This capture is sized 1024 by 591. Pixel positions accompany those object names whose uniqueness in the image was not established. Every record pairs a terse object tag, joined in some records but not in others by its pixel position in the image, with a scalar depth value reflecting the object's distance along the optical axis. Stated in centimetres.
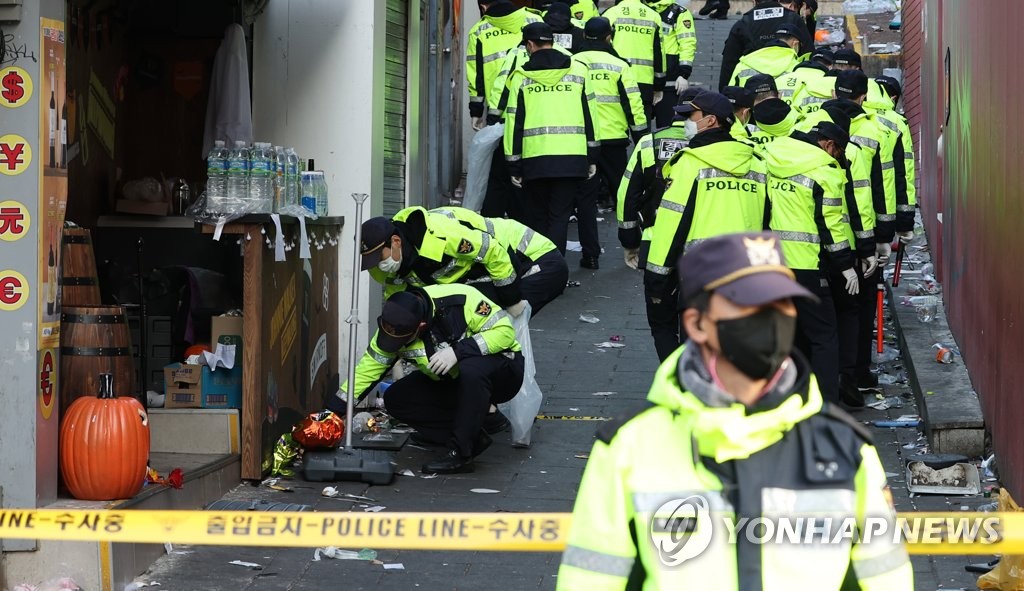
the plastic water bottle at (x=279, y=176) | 1725
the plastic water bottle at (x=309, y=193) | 1836
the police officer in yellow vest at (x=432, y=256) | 1658
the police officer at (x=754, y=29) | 2641
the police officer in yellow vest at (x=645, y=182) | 1808
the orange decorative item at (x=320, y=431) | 1686
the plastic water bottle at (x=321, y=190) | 1870
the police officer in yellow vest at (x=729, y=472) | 564
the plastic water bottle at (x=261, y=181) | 1694
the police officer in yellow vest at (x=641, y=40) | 2837
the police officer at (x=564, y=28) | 2564
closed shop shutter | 2145
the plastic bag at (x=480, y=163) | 2609
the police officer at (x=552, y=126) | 2403
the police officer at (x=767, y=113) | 1819
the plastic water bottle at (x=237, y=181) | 1684
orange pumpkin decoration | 1298
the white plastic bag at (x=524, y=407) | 1781
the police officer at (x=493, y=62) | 2653
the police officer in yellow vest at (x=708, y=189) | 1656
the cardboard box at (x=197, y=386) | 1605
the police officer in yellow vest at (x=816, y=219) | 1731
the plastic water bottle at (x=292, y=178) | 1772
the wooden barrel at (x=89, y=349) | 1378
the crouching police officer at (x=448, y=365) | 1620
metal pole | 1608
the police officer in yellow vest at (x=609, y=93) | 2541
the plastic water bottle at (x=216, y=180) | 1680
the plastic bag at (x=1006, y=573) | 1168
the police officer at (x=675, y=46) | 2925
